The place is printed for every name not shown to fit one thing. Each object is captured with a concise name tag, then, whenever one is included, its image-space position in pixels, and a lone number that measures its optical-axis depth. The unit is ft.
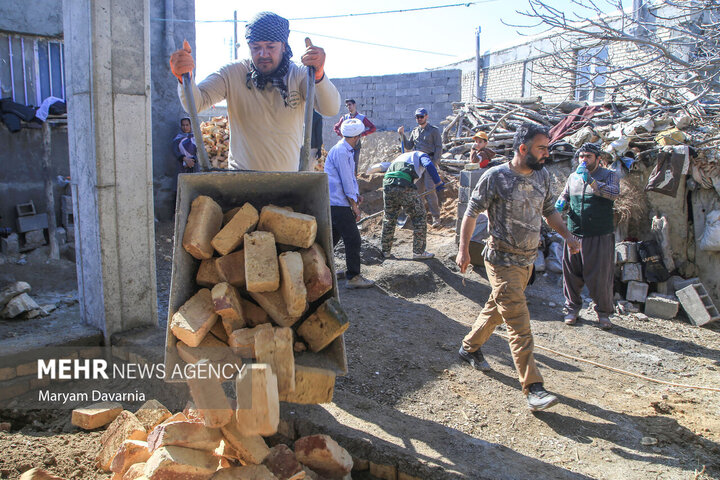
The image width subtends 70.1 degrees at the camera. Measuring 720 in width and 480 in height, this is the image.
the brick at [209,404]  6.96
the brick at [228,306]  7.71
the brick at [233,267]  8.16
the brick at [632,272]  22.44
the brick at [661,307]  21.09
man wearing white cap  19.44
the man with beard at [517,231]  11.57
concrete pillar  11.39
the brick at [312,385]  7.52
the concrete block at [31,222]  23.45
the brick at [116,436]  8.30
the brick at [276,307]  7.96
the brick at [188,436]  6.81
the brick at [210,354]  7.47
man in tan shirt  9.55
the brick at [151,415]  8.87
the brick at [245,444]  7.06
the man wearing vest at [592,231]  18.57
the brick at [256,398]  6.61
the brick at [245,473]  6.78
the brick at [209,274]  8.24
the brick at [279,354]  7.15
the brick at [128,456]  7.55
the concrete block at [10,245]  22.53
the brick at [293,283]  7.71
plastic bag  21.95
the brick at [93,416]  9.47
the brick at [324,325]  7.79
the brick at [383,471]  8.56
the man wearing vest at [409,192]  22.78
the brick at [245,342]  7.60
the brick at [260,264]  7.79
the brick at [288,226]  8.25
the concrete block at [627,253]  22.67
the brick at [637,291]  22.12
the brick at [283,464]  7.30
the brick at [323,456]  7.69
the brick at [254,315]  8.21
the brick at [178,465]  6.59
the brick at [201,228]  7.96
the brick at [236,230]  8.18
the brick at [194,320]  7.46
